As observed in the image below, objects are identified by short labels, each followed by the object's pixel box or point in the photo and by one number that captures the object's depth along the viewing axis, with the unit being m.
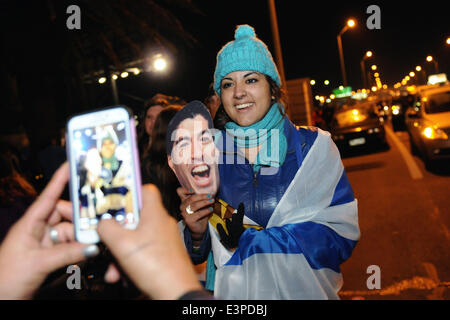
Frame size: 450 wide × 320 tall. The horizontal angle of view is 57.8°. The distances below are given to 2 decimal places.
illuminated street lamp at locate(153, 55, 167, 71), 8.68
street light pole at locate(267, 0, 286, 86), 7.99
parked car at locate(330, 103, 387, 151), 13.28
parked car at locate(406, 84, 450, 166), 8.95
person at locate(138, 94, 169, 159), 3.89
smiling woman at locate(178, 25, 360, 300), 1.51
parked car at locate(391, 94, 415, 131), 19.48
